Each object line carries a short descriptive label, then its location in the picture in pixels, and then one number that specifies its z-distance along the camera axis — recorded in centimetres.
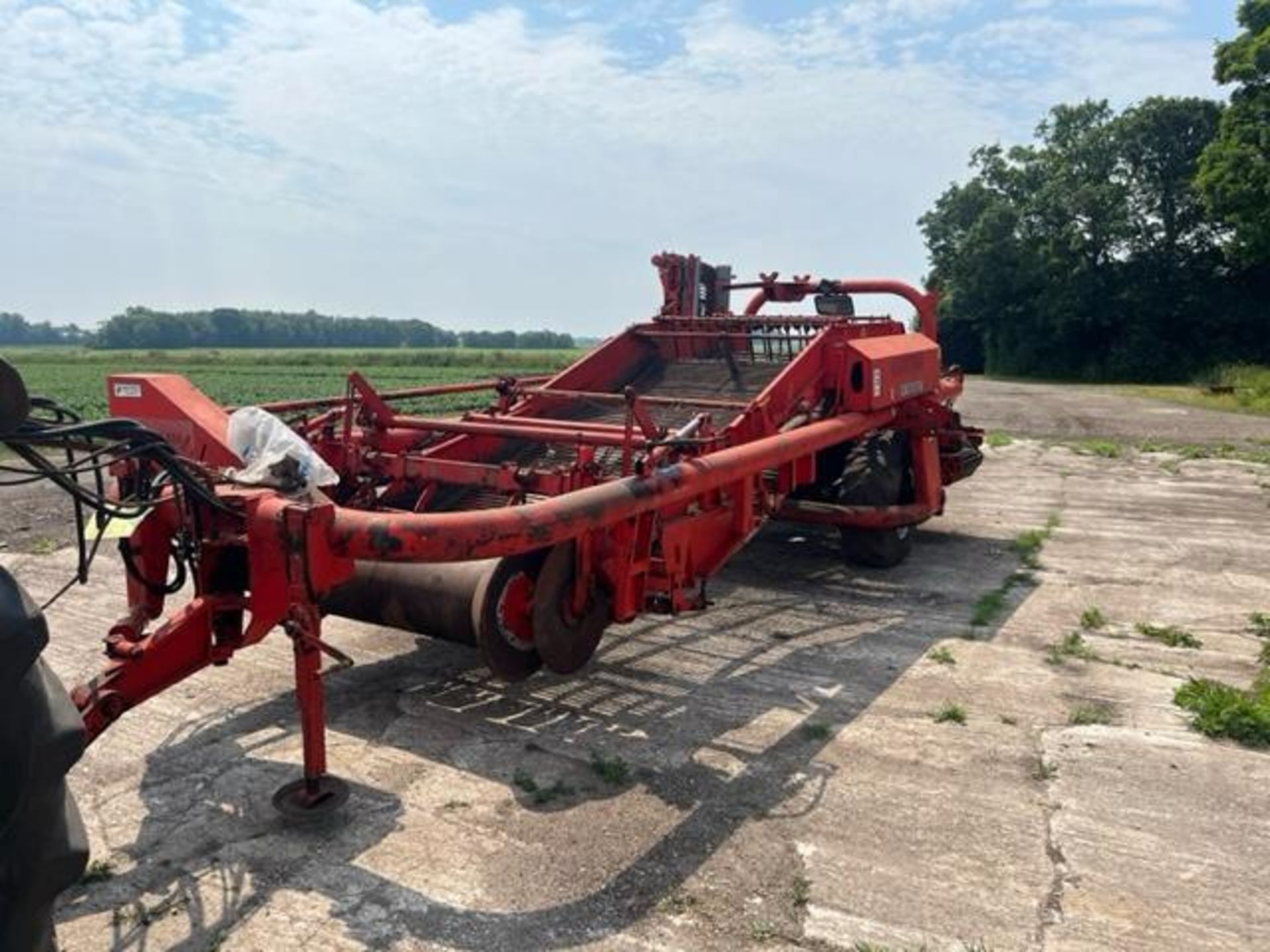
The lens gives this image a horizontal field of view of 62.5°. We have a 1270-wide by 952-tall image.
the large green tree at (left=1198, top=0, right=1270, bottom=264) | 3025
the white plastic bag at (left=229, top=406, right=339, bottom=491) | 321
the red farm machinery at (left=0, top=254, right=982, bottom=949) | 305
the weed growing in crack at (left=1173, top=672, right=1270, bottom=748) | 422
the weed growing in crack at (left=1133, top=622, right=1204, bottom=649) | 547
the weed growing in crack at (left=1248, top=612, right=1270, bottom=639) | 565
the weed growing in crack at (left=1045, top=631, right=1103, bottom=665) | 525
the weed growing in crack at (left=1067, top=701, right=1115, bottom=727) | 442
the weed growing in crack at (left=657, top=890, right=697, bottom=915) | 298
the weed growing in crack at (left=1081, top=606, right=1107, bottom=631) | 581
